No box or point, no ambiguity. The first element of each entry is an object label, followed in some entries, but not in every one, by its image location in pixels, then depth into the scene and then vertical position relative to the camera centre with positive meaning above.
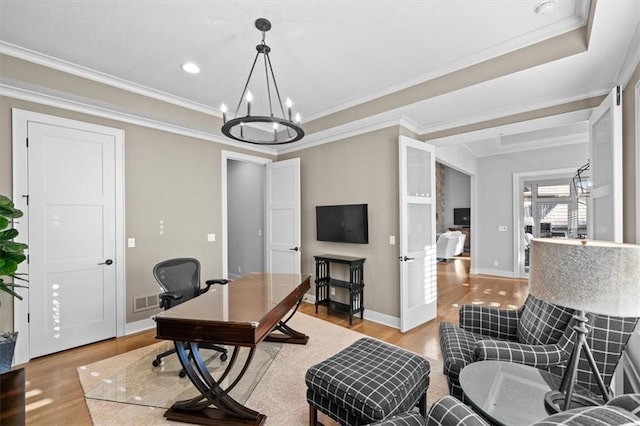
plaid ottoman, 1.54 -0.99
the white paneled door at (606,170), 2.04 +0.32
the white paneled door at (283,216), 4.63 -0.05
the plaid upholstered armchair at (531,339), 1.59 -0.86
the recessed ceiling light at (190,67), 2.83 +1.46
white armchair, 8.19 -0.94
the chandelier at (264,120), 2.19 +1.35
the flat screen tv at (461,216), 9.88 -0.15
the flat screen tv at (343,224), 4.01 -0.16
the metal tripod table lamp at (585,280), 1.03 -0.26
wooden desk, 1.79 -0.76
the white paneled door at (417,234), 3.56 -0.29
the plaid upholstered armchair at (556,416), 0.72 -0.63
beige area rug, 2.04 -1.43
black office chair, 2.76 -0.75
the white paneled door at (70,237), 2.92 -0.25
